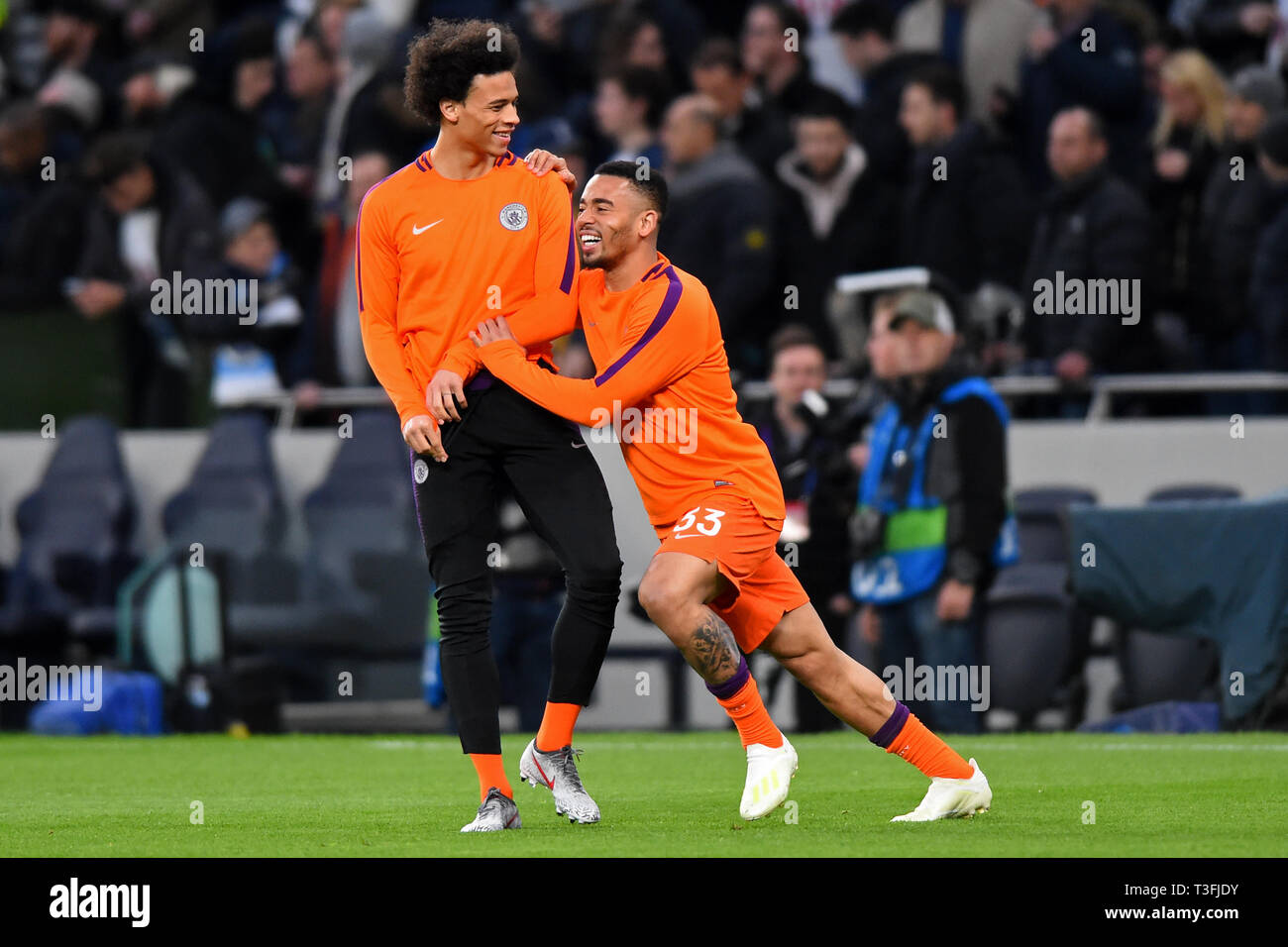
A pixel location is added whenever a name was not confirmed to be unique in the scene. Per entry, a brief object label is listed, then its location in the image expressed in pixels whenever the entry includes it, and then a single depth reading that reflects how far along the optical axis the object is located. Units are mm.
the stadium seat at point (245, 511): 13766
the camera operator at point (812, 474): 11180
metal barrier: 11977
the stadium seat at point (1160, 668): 11375
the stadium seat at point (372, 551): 13508
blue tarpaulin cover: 10422
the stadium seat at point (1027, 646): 11641
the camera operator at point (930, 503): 10539
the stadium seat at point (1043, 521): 12266
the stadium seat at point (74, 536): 13805
